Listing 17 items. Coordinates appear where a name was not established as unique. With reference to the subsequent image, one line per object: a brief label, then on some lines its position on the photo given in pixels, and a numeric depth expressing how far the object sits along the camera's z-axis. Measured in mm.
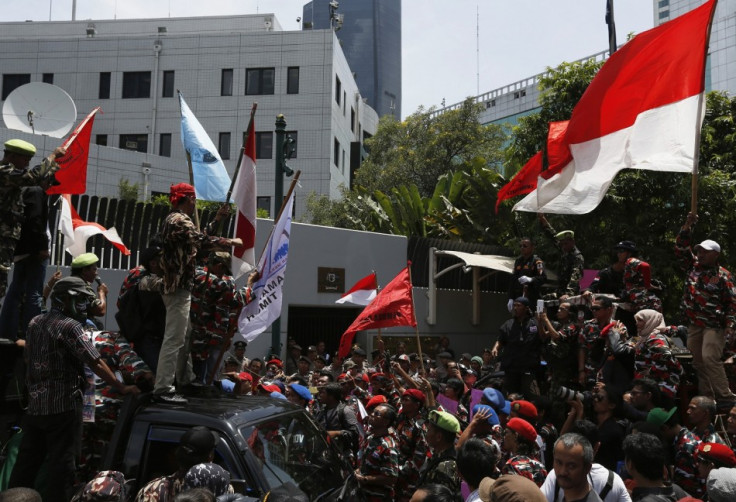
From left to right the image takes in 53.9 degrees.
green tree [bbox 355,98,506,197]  29766
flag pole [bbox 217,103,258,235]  7582
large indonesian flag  7027
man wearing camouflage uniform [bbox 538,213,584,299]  9883
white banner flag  7160
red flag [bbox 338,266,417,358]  9117
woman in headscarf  6984
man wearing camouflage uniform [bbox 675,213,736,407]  7355
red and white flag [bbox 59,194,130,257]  10602
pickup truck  4473
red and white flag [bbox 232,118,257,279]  7770
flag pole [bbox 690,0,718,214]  6602
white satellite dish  13469
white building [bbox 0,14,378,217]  35594
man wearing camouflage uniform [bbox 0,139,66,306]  6215
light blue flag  9453
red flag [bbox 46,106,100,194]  8953
